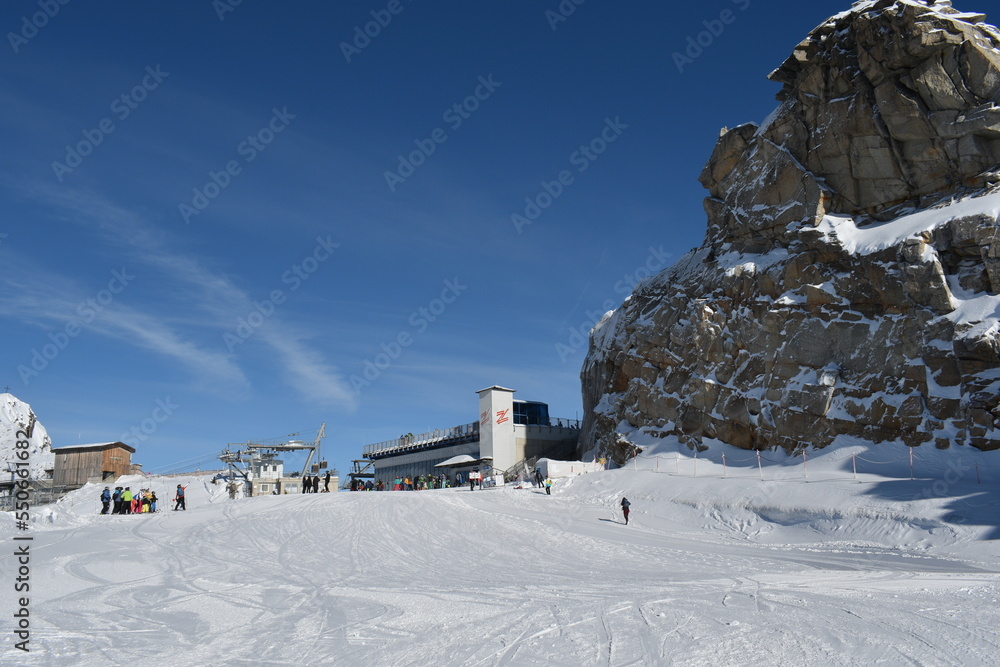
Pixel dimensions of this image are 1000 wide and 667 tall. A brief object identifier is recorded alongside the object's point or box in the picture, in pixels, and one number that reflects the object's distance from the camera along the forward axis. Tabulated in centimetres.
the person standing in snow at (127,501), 3073
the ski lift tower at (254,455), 6069
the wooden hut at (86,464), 5312
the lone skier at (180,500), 3225
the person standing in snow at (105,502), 3047
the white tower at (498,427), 5397
